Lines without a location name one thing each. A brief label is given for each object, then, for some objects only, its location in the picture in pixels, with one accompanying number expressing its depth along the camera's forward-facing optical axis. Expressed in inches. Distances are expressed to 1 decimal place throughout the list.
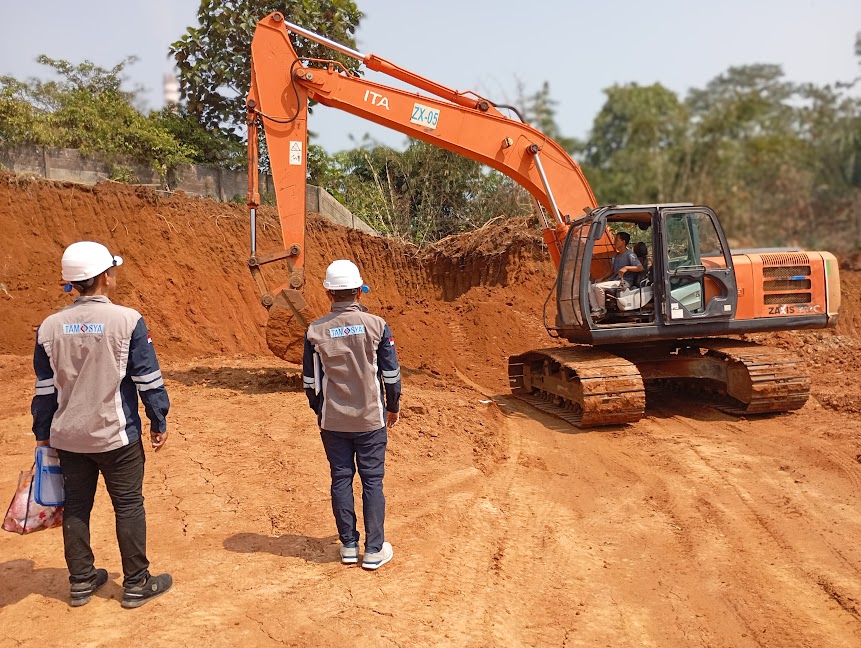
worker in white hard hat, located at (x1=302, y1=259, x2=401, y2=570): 172.9
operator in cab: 346.3
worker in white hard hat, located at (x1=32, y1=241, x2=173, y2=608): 150.9
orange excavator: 339.6
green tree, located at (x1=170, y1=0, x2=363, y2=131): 615.2
